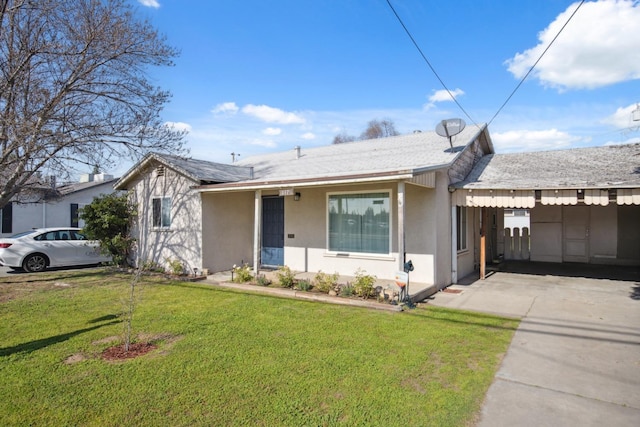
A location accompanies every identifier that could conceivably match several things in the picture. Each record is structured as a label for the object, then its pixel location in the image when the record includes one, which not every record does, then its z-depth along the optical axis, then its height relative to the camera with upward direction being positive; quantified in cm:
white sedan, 1107 -101
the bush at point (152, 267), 1138 -157
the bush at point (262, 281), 888 -159
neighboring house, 1900 +39
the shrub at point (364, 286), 735 -144
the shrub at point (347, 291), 756 -157
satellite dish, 984 +255
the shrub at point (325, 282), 783 -144
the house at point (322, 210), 864 +23
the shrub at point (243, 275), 927 -149
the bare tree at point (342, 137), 3800 +874
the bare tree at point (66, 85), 840 +353
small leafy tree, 1155 -15
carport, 820 +41
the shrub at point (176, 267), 1068 -148
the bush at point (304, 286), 814 -157
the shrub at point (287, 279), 857 -148
